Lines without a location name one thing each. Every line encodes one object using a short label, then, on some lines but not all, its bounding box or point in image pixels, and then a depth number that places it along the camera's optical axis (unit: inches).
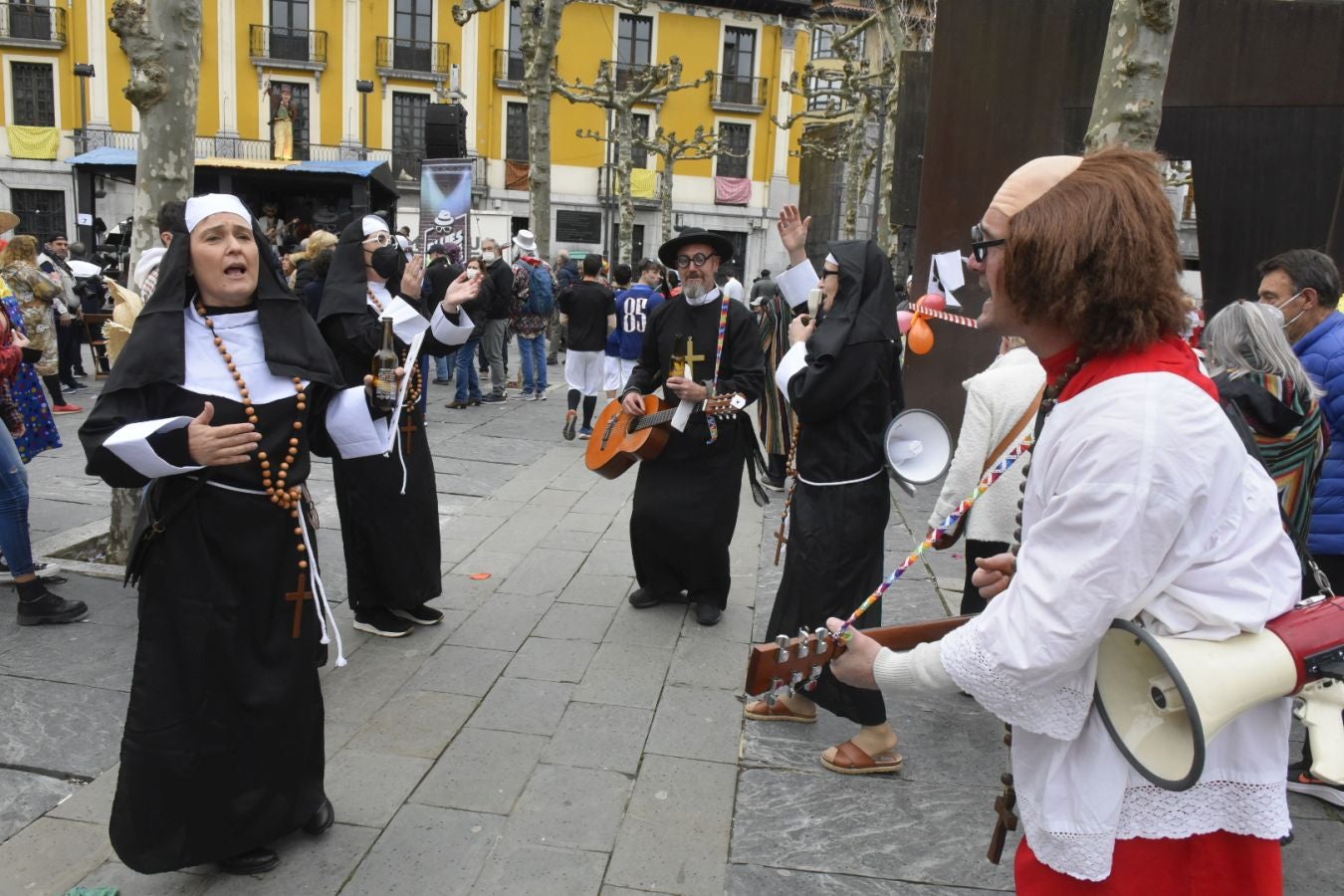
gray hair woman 131.2
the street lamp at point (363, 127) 1374.3
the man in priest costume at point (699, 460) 199.5
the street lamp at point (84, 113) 1315.2
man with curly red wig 54.9
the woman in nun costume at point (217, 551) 102.6
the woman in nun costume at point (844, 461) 140.6
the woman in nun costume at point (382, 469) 175.3
